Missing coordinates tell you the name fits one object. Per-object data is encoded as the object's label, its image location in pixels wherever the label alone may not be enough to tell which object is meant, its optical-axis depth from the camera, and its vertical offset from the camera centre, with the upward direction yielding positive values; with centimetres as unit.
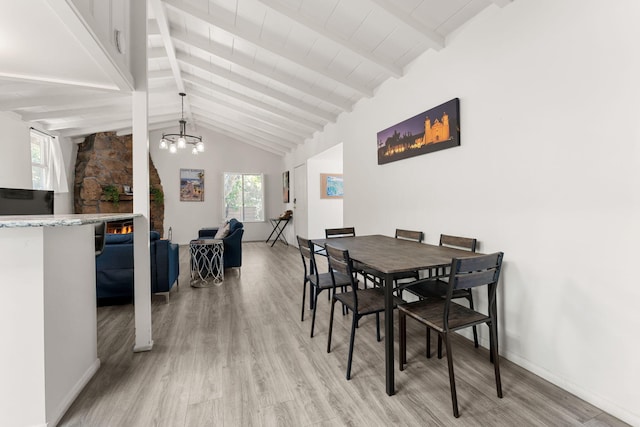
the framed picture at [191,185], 749 +69
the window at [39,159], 500 +95
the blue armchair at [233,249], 426 -56
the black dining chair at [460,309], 149 -60
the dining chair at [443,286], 210 -60
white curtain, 536 +81
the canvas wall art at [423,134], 240 +74
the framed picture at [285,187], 779 +68
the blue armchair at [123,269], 300 -61
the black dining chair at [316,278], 234 -58
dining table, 163 -33
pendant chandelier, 473 +120
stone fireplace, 608 +90
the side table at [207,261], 393 -70
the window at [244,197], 784 +40
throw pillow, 445 -33
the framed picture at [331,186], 657 +58
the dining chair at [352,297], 181 -61
